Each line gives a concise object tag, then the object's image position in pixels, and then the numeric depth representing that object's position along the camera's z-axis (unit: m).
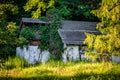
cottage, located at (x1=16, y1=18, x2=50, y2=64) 36.56
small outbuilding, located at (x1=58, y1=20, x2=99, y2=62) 33.91
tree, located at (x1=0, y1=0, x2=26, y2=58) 18.89
